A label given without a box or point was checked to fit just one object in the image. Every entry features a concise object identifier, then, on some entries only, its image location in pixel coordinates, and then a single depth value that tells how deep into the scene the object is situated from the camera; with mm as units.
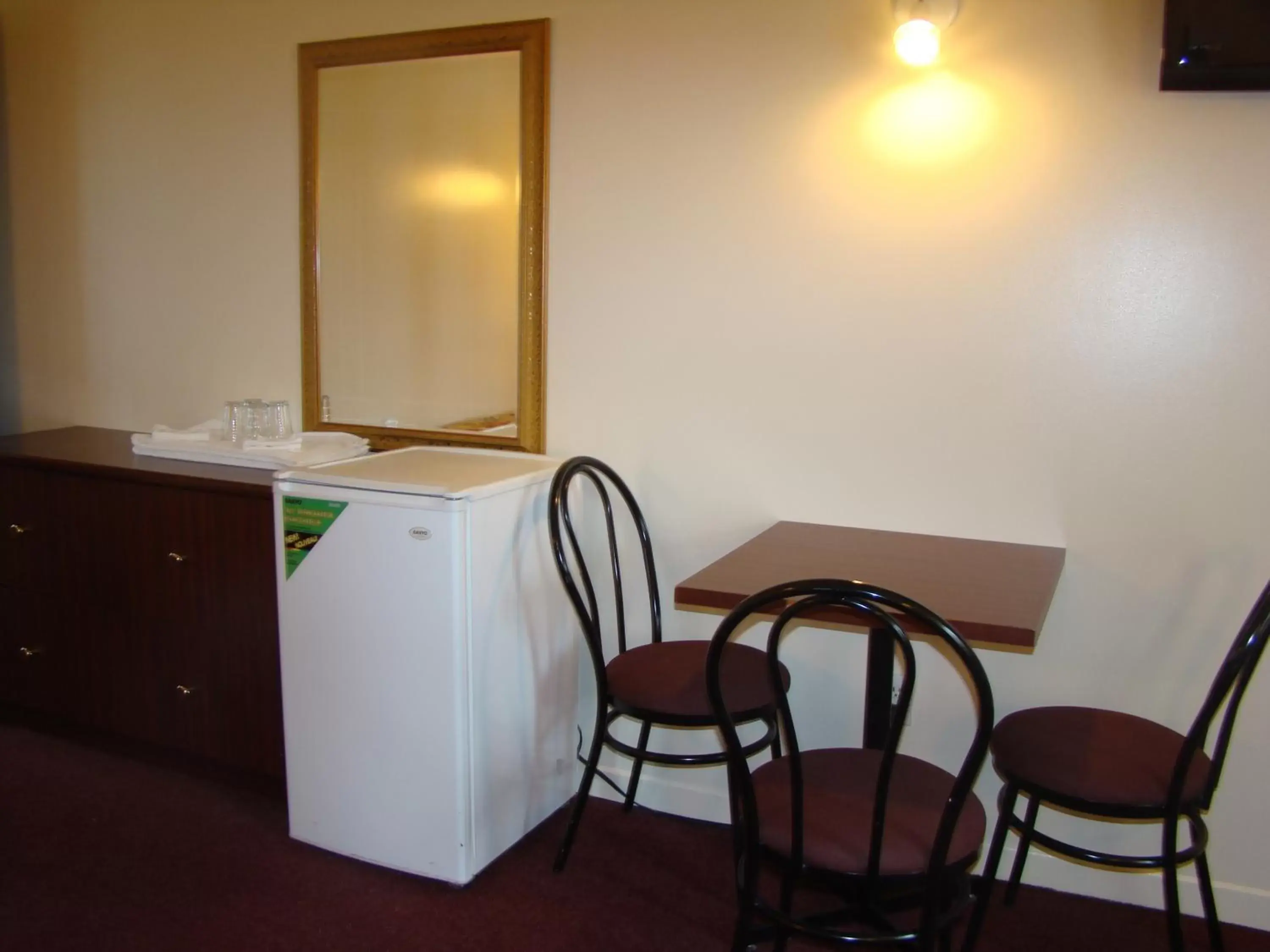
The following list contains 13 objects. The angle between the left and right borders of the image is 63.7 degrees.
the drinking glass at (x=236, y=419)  2771
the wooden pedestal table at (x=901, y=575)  1620
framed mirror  2510
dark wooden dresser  2459
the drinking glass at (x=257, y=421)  2771
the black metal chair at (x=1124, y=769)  1626
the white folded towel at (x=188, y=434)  2742
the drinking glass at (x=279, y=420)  2812
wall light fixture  2008
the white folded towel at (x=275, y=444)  2627
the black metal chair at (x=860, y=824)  1402
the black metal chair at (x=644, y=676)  2033
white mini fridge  2104
